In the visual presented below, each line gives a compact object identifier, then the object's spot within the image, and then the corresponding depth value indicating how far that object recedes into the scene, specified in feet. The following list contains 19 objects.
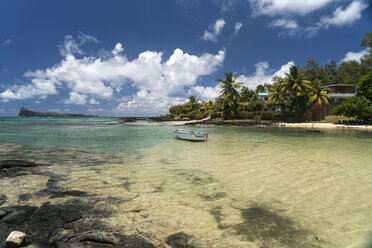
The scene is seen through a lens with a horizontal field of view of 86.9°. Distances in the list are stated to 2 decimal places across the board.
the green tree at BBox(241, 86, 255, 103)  207.14
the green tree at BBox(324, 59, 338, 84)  241.35
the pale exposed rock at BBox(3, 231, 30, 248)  10.51
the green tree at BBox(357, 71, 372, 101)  115.51
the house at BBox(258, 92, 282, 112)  189.61
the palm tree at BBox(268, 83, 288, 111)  165.07
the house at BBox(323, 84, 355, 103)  170.19
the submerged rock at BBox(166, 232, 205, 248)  11.27
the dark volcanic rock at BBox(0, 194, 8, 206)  17.13
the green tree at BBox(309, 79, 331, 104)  155.02
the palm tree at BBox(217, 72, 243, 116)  184.55
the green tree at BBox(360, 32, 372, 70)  180.55
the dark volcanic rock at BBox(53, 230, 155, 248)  11.05
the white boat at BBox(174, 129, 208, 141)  62.59
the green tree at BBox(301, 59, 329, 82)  228.22
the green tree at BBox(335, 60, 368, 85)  193.27
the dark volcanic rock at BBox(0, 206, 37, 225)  13.49
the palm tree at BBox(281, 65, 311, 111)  156.56
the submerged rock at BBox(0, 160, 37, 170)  28.56
